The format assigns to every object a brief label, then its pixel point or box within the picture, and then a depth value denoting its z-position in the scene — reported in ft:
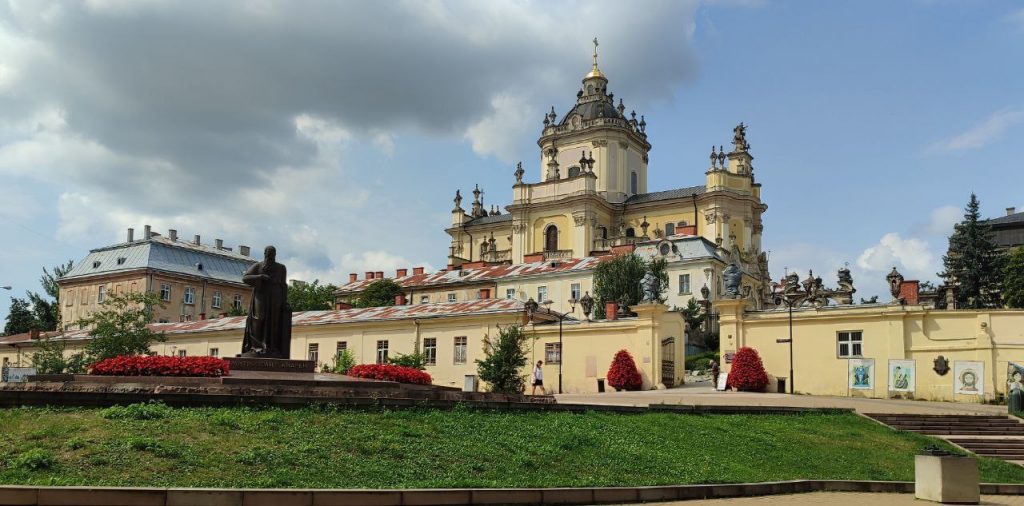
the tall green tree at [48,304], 294.46
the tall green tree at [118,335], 136.56
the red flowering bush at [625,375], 118.32
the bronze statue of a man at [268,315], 63.72
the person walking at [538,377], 111.96
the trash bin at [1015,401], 85.76
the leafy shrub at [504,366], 105.81
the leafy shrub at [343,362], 135.85
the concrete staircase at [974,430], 71.31
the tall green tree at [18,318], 299.79
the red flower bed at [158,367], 56.29
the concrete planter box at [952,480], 45.55
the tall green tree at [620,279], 204.26
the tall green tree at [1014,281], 180.97
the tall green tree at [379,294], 249.75
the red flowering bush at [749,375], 110.22
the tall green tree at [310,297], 254.02
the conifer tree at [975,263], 209.36
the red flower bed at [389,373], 66.33
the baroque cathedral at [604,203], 281.13
